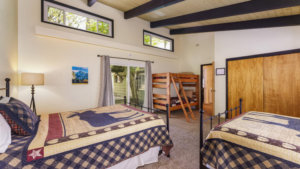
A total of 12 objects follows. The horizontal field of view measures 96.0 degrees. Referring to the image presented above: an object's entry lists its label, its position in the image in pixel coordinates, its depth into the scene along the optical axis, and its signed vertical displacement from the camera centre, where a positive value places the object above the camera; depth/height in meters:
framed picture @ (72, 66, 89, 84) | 3.44 +0.22
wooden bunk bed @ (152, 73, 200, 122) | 4.59 -0.11
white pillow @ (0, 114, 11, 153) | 1.14 -0.47
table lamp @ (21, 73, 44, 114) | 2.52 +0.09
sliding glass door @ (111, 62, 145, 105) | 4.35 +0.04
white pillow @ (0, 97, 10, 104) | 1.74 -0.21
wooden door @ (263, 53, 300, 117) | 3.28 -0.03
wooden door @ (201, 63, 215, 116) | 5.33 -0.08
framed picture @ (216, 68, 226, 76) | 4.48 +0.40
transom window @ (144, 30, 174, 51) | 5.16 +1.75
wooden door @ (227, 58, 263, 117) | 3.81 +0.00
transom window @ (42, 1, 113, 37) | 3.15 +1.70
